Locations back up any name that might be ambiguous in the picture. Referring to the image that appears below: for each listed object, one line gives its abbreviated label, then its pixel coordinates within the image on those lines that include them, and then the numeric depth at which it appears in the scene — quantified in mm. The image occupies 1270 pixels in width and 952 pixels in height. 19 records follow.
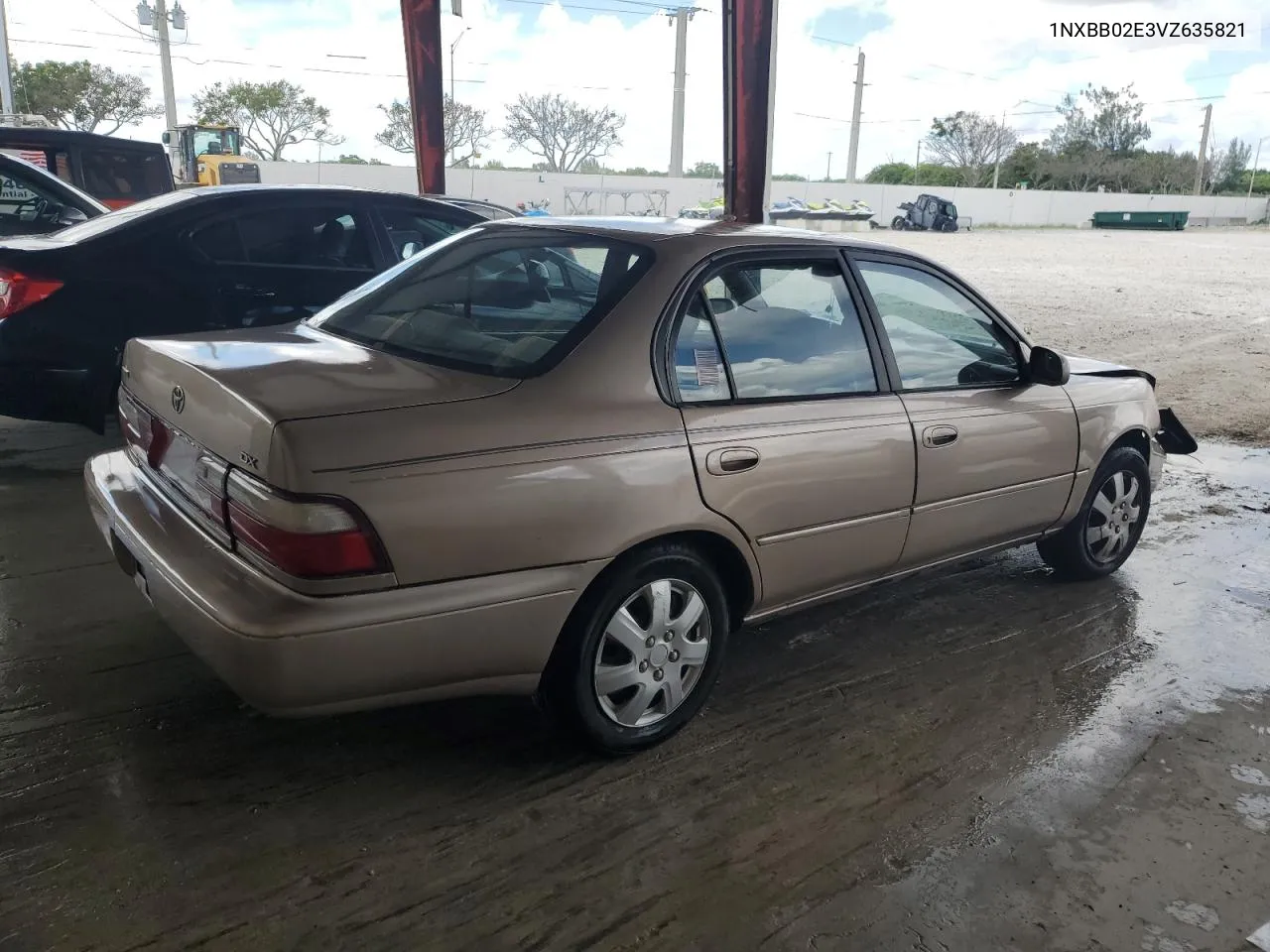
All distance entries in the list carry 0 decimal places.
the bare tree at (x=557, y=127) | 51844
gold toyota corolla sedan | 2299
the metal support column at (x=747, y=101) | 8180
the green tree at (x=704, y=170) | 59344
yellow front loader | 27422
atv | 40344
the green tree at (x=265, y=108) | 48906
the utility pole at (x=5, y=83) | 20666
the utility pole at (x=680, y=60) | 35562
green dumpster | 49344
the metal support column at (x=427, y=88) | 10859
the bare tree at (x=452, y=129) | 49906
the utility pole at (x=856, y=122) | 55438
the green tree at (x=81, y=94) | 40906
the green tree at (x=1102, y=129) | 70625
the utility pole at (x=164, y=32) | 36219
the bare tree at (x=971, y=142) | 68750
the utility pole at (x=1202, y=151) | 72250
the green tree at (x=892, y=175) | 69562
